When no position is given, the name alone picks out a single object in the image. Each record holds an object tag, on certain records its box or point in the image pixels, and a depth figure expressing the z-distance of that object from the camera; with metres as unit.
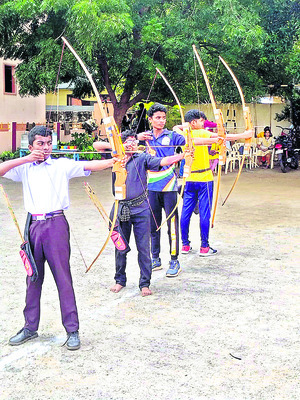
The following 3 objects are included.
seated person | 17.31
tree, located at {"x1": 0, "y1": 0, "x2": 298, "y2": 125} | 12.23
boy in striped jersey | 5.61
